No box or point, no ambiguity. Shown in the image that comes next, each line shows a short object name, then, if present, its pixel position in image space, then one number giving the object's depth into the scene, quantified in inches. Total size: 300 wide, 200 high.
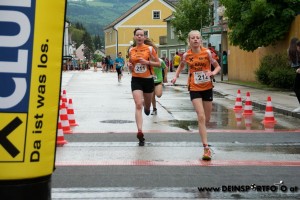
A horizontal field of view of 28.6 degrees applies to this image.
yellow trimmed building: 3339.1
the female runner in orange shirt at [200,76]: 319.6
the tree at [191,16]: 1784.0
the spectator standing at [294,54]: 521.0
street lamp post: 1310.3
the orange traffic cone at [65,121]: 433.1
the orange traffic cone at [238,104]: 627.8
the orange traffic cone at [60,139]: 369.7
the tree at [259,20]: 898.7
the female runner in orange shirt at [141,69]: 367.6
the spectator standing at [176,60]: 1513.3
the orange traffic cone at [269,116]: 508.1
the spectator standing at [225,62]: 1461.6
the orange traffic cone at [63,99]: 496.3
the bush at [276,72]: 863.7
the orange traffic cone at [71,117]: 484.4
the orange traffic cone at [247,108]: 578.9
